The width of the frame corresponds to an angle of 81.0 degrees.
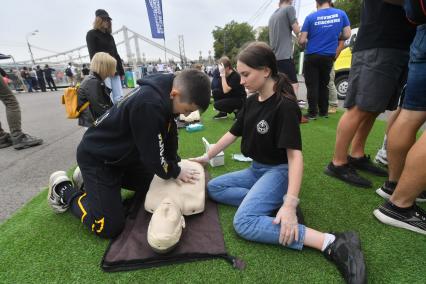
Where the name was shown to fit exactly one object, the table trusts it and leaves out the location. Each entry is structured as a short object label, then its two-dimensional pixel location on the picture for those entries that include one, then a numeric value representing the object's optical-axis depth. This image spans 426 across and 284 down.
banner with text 10.79
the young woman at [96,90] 2.90
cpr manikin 1.39
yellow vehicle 6.33
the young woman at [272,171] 1.38
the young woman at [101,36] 3.60
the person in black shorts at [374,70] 1.82
